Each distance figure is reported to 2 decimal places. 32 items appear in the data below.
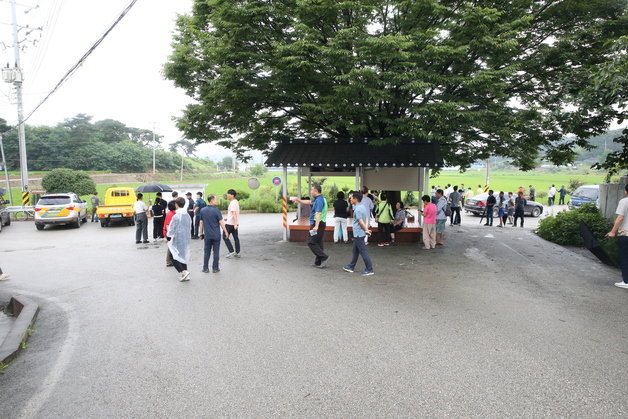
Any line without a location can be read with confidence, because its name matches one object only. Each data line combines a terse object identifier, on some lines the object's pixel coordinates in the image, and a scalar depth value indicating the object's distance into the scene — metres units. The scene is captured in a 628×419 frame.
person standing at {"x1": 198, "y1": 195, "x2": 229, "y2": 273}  9.19
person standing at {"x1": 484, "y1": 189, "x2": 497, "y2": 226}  18.47
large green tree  10.92
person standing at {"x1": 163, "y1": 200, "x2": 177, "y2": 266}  8.74
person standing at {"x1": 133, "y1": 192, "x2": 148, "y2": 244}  14.06
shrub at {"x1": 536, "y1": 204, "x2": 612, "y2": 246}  12.30
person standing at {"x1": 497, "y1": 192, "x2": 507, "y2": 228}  19.31
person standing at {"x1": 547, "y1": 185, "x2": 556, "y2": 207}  33.94
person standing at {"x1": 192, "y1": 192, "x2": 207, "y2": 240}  14.70
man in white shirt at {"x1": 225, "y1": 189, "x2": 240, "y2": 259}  11.29
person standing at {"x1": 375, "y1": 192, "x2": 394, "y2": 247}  12.96
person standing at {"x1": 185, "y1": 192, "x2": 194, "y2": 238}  15.66
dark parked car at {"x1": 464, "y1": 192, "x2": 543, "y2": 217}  25.82
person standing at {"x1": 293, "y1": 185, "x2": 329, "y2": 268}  9.51
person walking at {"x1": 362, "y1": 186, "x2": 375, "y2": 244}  12.82
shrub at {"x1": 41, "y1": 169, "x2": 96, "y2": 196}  36.25
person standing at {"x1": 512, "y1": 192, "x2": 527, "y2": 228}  19.17
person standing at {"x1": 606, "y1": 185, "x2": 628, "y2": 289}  7.60
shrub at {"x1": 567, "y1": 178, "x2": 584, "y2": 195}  42.82
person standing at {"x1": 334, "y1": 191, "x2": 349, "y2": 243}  11.53
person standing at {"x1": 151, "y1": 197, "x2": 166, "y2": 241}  14.00
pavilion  13.19
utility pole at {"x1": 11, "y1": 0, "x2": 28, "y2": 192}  24.47
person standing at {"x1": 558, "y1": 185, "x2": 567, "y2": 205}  35.03
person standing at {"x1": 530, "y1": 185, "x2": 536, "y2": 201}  30.47
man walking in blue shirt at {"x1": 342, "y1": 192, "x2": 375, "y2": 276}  8.59
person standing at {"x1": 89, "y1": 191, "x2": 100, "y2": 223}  23.53
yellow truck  19.91
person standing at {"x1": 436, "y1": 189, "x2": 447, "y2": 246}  13.23
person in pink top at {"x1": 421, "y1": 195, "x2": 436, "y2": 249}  12.61
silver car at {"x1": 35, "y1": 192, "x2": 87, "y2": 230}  19.00
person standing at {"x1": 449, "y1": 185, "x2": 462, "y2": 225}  19.45
